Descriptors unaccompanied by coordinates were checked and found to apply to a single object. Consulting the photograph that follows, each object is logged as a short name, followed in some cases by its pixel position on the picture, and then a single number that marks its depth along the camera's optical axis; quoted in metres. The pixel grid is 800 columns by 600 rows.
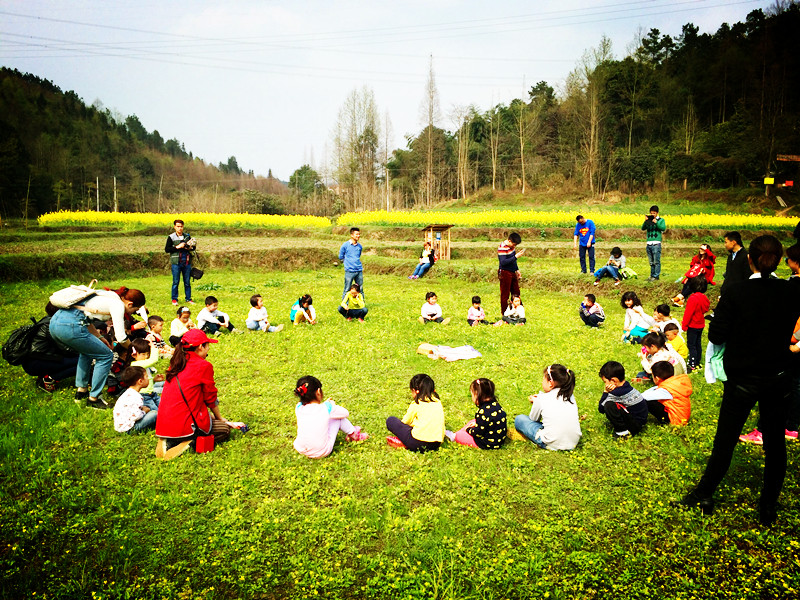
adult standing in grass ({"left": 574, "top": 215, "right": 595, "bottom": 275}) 18.03
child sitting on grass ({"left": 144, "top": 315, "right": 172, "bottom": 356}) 9.19
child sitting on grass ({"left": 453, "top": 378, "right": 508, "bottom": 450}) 6.15
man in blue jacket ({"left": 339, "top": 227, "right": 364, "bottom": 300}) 13.77
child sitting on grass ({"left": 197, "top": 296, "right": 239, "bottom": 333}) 11.21
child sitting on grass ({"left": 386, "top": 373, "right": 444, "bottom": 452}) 6.12
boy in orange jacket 6.80
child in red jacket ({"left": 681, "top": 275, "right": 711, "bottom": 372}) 8.66
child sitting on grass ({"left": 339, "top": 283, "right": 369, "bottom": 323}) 13.12
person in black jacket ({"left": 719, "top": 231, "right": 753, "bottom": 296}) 8.58
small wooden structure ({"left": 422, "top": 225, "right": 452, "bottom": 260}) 24.05
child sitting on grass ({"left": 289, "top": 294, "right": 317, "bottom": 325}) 12.53
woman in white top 6.92
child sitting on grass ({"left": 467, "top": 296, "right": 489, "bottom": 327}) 12.69
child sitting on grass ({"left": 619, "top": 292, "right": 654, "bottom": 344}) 10.48
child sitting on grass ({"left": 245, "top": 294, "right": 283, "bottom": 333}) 11.95
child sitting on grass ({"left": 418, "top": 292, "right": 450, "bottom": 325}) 12.89
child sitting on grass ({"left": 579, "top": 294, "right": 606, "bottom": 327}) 12.44
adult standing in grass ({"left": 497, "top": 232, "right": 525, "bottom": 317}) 12.58
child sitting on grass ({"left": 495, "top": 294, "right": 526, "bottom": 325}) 12.68
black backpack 7.26
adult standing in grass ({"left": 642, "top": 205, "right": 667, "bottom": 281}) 16.34
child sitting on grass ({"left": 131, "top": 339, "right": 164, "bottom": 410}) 7.56
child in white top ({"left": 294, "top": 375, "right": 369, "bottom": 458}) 5.96
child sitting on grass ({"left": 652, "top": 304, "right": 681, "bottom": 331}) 9.09
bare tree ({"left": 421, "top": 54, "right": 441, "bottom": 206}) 51.88
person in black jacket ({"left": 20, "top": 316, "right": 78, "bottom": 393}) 7.35
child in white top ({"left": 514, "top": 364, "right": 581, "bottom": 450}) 6.06
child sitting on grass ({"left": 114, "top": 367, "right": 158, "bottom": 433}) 6.57
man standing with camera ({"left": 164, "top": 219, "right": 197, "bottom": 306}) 14.67
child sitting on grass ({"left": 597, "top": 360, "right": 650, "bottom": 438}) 6.48
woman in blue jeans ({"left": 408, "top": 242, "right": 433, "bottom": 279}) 20.77
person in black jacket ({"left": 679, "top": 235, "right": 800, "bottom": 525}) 4.43
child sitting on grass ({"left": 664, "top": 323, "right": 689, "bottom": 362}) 8.72
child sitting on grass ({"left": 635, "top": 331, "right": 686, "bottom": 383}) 7.76
